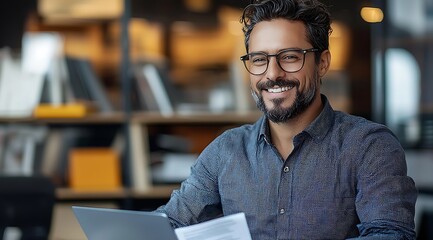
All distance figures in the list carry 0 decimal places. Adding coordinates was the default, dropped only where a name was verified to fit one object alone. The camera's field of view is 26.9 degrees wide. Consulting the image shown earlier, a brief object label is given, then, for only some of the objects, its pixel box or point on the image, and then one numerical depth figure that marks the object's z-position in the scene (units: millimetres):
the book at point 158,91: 5062
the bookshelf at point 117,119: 4992
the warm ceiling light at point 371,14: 4867
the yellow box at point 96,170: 5004
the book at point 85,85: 5066
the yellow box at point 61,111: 4977
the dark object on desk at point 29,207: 4199
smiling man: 2199
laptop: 2051
